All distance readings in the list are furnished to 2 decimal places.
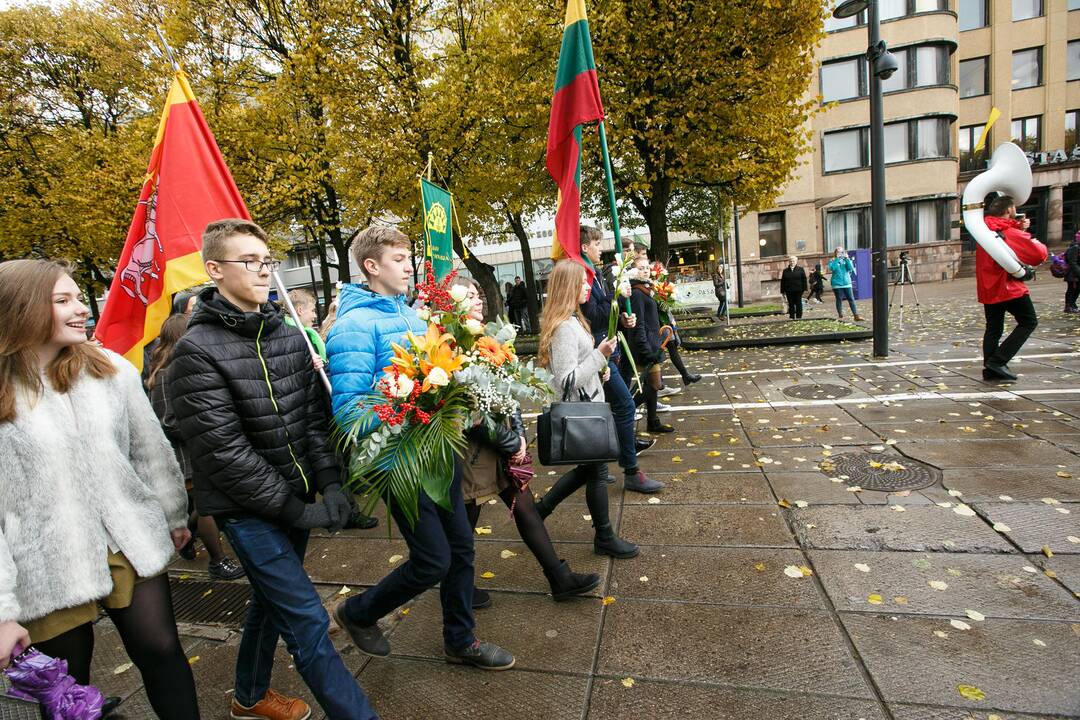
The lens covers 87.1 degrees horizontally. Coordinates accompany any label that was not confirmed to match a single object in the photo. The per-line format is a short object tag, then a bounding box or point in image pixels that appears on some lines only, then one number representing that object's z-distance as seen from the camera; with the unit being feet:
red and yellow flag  10.23
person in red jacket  22.11
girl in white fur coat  6.07
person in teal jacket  49.75
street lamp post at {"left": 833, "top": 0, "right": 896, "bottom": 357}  30.45
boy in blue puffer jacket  8.13
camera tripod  51.16
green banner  16.55
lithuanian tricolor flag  14.49
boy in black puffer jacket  6.85
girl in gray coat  11.76
